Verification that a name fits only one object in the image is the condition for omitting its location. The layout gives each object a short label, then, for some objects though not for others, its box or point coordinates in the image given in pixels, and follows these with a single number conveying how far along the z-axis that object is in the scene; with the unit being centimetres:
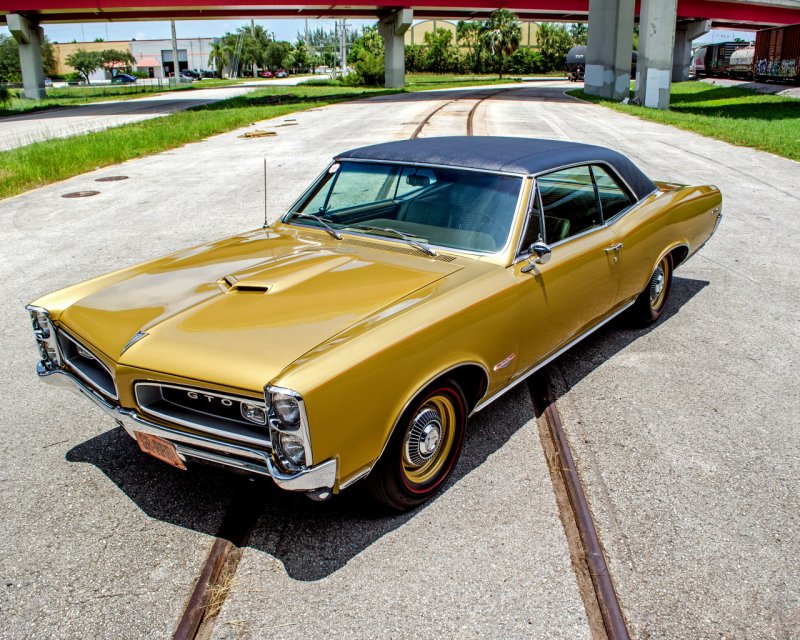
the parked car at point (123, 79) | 9616
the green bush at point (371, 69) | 5747
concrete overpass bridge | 3059
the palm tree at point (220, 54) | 10581
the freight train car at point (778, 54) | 4706
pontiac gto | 296
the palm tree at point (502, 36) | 8200
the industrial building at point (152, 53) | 12212
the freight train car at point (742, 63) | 5675
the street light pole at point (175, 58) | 6986
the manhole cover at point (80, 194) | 1185
